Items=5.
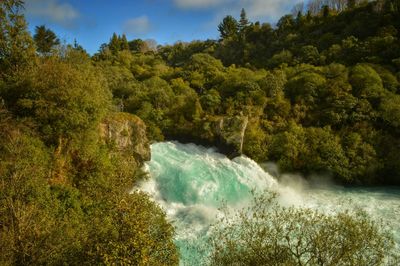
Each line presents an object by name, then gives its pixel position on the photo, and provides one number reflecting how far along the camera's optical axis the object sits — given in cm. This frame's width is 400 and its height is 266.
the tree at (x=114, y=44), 8379
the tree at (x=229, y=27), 9281
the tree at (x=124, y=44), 9306
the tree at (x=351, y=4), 7328
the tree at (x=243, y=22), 9208
